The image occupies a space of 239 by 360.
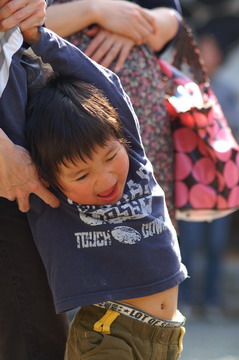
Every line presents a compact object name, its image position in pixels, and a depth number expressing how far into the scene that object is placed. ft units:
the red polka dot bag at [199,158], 19.34
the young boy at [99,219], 15.34
